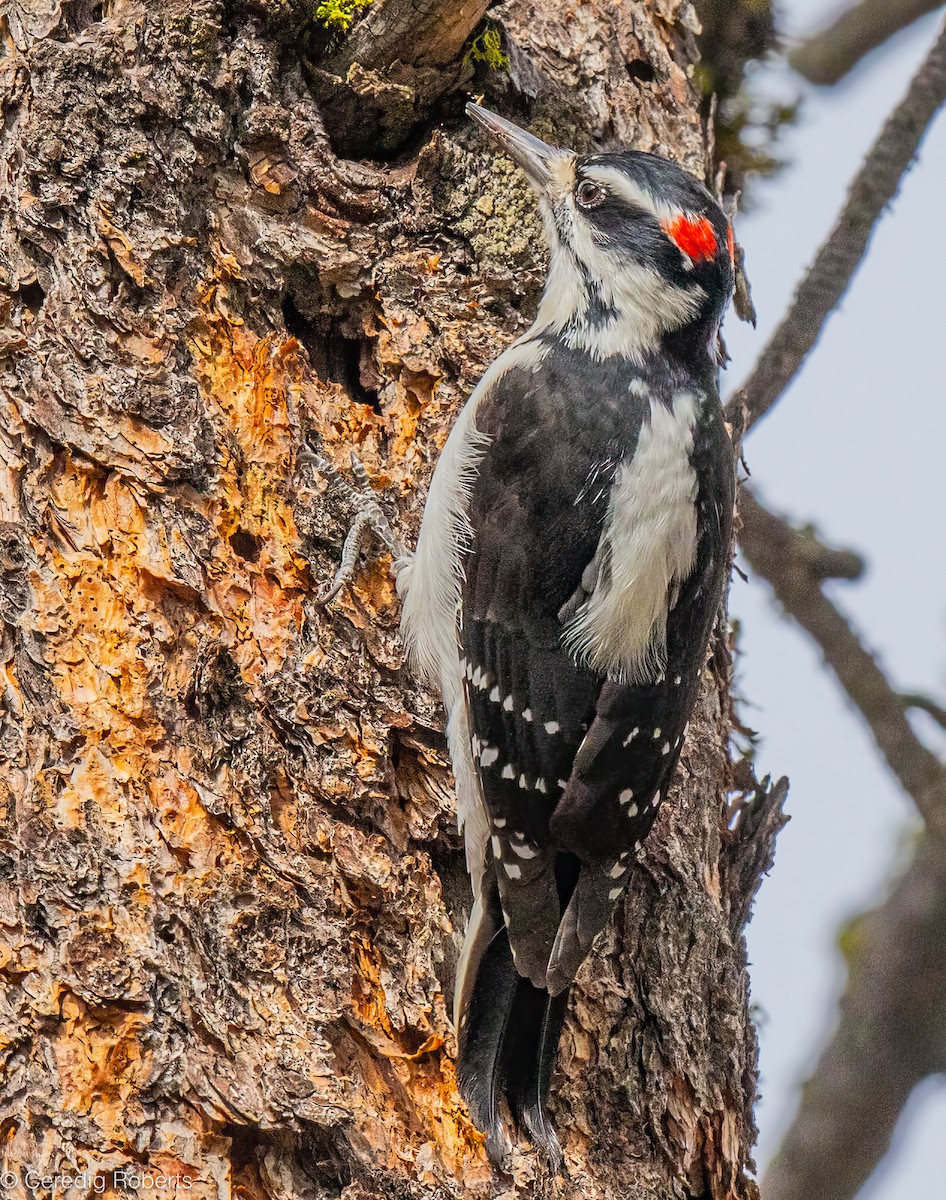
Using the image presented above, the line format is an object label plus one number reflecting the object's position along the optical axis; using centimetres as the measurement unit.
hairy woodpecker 486
